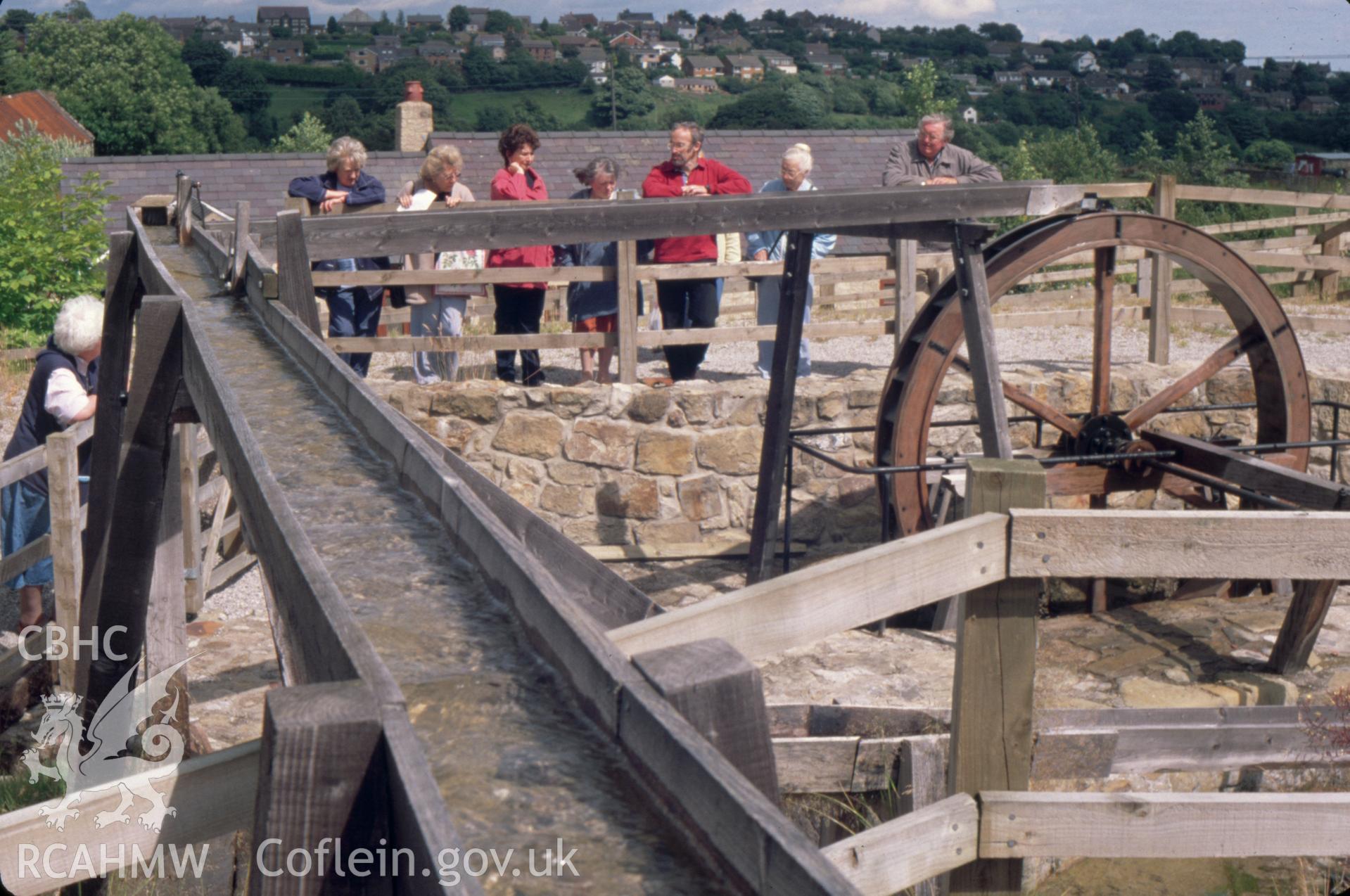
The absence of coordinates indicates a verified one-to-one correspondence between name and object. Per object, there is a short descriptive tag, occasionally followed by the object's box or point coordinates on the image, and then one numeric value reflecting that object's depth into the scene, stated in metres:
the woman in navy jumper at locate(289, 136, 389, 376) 7.46
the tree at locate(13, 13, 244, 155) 57.25
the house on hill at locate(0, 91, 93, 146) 41.94
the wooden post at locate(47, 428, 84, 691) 4.85
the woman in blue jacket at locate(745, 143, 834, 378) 7.78
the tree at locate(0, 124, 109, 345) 11.21
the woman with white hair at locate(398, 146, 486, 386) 7.50
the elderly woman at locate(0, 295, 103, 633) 5.43
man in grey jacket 7.62
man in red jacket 7.83
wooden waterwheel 6.11
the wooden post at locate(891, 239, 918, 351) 9.26
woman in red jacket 7.72
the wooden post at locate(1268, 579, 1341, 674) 5.11
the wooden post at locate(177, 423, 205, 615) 5.94
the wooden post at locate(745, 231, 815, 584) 5.70
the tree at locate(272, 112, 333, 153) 50.12
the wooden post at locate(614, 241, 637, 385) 7.46
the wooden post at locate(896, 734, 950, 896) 3.41
